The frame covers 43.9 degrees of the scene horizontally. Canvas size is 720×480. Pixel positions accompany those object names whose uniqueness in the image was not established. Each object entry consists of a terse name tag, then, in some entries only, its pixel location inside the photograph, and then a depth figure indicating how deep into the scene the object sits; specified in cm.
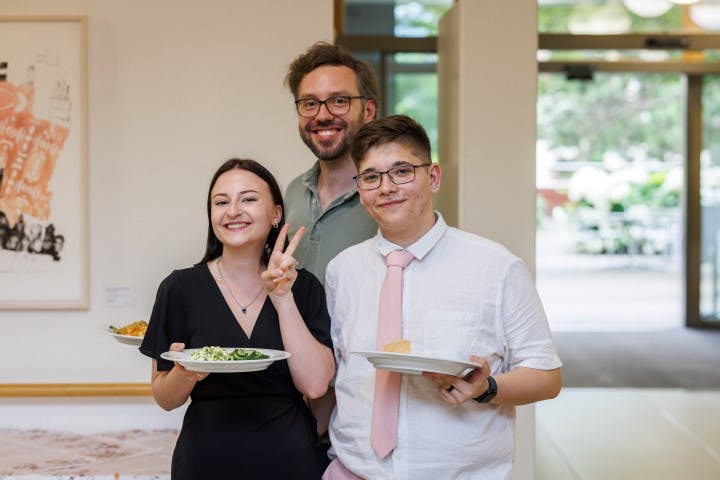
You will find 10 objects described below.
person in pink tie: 187
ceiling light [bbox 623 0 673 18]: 749
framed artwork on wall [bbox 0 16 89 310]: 354
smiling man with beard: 234
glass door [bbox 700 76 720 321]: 895
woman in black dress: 194
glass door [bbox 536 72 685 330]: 994
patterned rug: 289
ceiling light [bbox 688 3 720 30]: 769
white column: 348
